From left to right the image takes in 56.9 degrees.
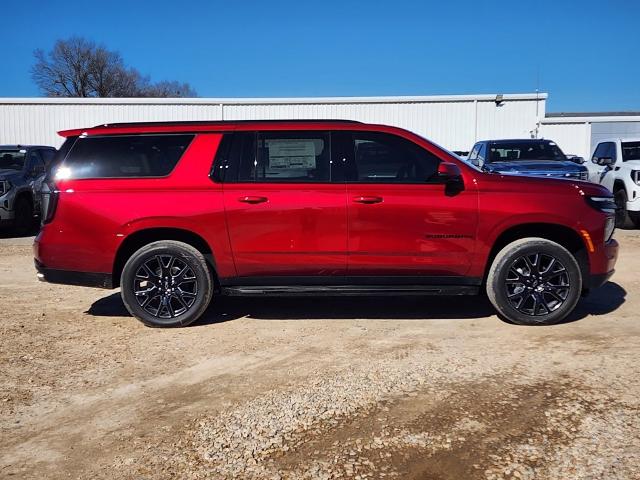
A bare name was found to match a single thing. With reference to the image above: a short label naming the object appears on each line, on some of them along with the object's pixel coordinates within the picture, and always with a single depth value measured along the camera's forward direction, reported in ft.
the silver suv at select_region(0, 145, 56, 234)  37.78
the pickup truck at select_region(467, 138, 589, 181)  35.94
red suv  16.99
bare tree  192.65
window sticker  17.42
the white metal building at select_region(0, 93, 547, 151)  74.64
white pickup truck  38.58
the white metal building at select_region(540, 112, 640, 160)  83.35
